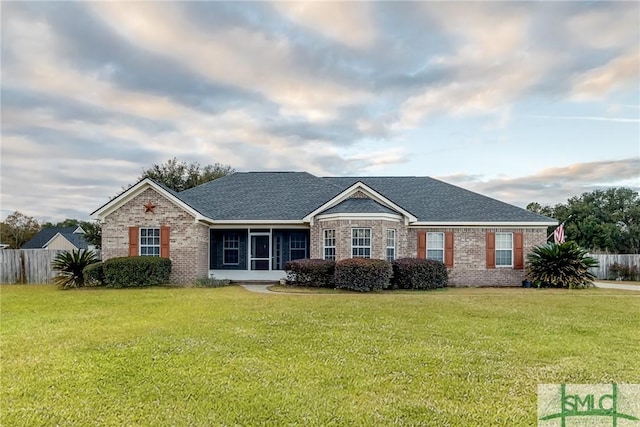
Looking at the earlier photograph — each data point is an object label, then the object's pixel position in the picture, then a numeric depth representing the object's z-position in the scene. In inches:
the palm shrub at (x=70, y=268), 756.0
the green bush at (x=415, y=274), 733.3
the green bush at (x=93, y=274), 740.6
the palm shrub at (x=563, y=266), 780.6
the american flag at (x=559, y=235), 913.5
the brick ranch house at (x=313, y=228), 780.6
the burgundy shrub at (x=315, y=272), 732.0
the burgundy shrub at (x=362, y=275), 692.1
